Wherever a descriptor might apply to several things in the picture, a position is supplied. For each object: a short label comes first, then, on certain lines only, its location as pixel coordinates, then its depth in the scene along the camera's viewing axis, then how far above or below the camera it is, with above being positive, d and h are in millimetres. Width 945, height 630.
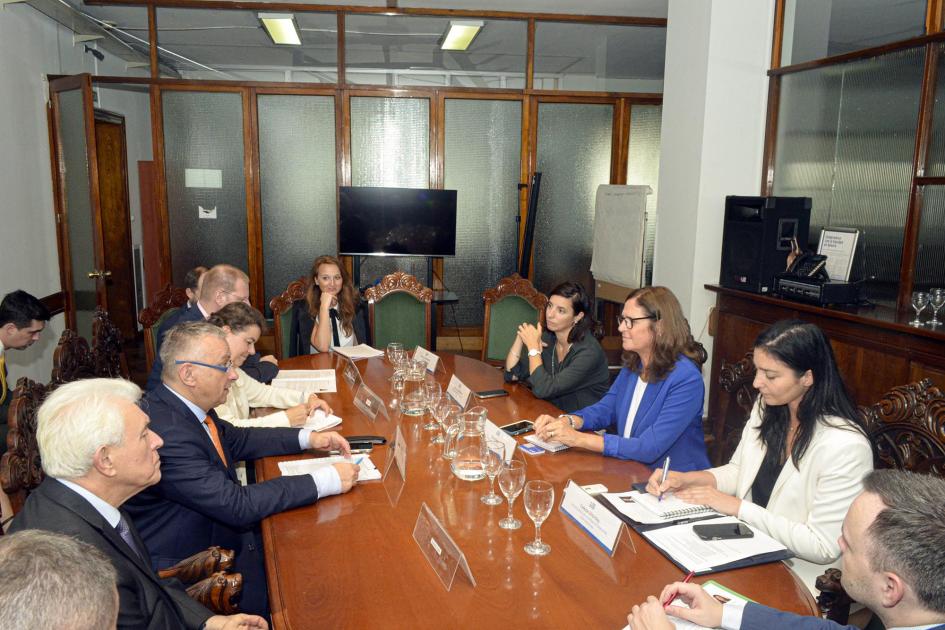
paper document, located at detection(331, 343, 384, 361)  3861 -856
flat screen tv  6102 -171
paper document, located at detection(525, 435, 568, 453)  2355 -822
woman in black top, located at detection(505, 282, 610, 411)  3098 -723
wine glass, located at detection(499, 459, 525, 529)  1758 -704
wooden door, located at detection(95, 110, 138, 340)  7125 -189
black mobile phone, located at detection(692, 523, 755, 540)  1720 -809
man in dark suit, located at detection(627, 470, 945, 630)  1174 -610
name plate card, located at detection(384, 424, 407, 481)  2018 -745
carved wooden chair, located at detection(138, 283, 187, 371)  3855 -646
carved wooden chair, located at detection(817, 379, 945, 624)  1854 -607
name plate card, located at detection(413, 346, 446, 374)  3412 -767
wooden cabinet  3031 -669
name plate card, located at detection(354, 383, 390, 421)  2705 -811
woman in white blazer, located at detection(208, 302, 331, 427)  2664 -816
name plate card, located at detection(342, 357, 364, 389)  3240 -836
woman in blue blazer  2461 -695
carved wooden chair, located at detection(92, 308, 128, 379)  2904 -649
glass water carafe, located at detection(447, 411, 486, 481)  2086 -769
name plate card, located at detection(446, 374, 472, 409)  2670 -750
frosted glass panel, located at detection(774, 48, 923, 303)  3811 +379
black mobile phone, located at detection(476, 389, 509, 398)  3027 -832
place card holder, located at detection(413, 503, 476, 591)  1496 -790
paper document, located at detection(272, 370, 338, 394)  3190 -857
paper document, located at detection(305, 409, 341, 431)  2604 -839
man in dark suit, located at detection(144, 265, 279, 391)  3522 -488
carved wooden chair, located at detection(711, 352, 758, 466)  2613 -749
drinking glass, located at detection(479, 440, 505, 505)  1921 -722
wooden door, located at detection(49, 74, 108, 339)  5289 -27
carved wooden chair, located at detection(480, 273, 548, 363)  4461 -687
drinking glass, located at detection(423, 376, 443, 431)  2557 -718
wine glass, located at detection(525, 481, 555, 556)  1625 -708
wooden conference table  1419 -838
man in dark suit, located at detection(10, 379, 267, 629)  1464 -650
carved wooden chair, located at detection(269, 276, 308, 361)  4410 -760
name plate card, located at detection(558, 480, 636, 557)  1641 -782
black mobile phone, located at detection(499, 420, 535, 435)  2514 -819
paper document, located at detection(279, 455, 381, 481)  2133 -845
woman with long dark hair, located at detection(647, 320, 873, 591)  1855 -728
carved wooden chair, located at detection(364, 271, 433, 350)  4562 -715
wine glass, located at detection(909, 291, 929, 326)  3391 -443
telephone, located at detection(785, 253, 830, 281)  3834 -324
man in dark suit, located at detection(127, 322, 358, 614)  1906 -796
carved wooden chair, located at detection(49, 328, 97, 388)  2512 -621
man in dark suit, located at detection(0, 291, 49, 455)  3629 -660
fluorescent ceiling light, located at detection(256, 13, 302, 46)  6172 +1583
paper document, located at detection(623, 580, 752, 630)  1384 -818
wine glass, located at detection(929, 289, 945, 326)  3326 -421
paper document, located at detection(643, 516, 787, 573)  1604 -815
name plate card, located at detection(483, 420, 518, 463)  2070 -747
